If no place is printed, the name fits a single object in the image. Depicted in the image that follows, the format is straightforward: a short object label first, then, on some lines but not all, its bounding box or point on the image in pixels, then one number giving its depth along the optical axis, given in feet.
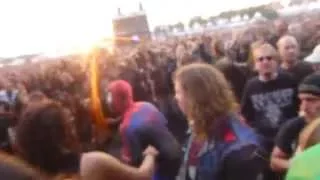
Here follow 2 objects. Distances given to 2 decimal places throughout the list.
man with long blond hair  5.27
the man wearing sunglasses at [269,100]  8.65
